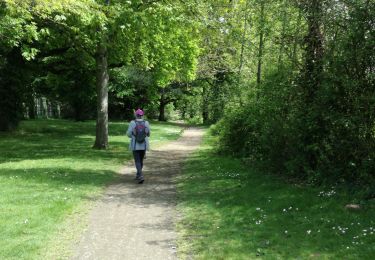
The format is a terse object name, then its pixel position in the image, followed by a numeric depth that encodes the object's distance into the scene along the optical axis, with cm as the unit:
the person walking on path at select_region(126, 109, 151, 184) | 1369
